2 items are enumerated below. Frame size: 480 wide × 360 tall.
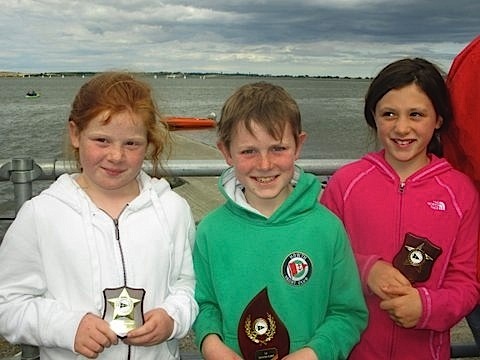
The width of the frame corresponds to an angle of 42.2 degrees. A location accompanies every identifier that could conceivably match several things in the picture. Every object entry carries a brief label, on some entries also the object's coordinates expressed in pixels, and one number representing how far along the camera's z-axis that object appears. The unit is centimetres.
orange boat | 3969
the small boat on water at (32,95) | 9949
